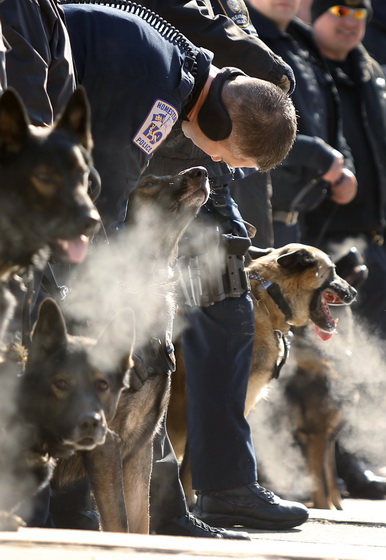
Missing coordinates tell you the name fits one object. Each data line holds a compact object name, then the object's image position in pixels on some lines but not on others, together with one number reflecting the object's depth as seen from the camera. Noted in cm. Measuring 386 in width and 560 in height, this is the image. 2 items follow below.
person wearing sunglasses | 1599
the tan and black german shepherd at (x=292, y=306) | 1270
